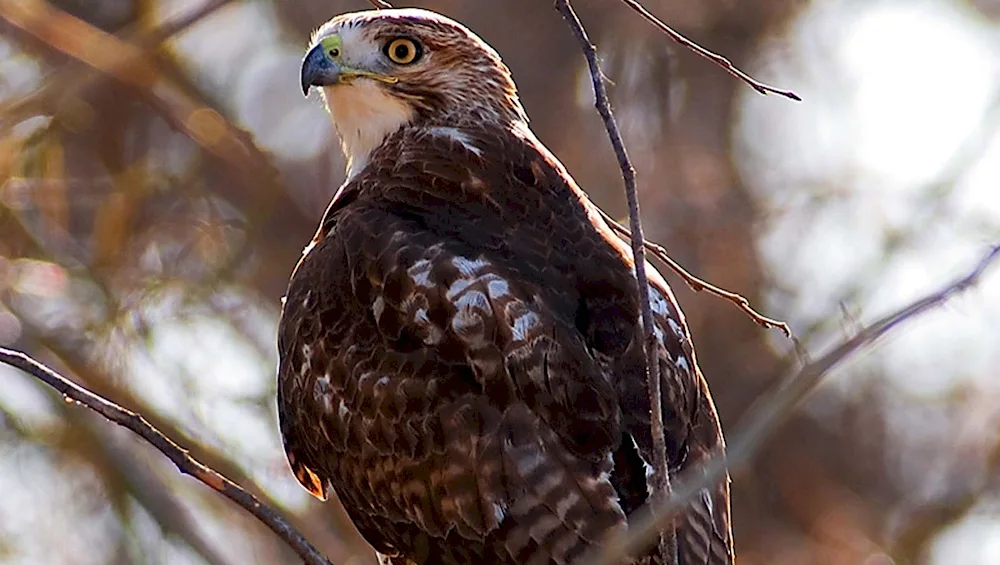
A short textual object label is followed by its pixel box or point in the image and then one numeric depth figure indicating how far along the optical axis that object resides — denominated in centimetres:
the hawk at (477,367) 1005
